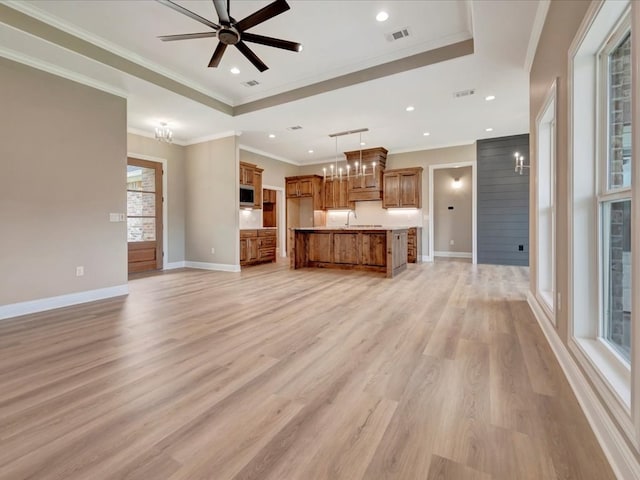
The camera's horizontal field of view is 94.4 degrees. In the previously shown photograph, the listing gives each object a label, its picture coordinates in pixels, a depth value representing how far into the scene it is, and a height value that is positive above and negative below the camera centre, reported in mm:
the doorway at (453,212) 9320 +758
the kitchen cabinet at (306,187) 9117 +1517
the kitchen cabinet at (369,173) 8250 +1764
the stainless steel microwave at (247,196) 7016 +987
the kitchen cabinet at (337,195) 8992 +1263
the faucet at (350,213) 9141 +675
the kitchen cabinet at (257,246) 6988 -242
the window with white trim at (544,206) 3188 +307
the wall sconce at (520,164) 6302 +1477
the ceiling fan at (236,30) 2477 +1905
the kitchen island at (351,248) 5811 -271
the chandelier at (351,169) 8289 +1957
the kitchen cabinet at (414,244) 7766 -235
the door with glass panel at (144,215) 6312 +481
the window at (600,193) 1580 +240
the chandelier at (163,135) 5198 +1805
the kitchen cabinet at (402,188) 7934 +1302
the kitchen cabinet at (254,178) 7145 +1454
